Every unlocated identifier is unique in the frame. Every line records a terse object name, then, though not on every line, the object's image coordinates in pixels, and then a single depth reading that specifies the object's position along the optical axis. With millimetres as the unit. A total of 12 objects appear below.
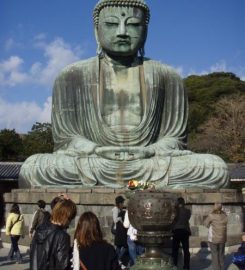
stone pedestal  9969
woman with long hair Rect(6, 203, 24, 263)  8875
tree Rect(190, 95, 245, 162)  33250
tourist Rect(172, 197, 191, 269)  7869
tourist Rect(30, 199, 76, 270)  3842
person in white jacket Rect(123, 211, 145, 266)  7144
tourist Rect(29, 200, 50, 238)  7929
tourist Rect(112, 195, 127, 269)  7516
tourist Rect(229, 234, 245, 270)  5215
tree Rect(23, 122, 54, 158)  31250
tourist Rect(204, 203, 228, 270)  7492
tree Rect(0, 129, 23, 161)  30766
